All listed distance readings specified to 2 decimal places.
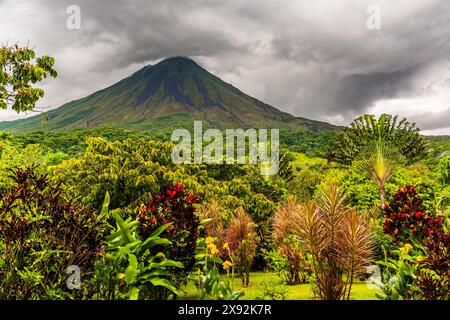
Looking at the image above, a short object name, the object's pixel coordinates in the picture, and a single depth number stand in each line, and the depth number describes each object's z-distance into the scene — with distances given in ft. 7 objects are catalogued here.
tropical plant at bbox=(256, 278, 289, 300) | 17.91
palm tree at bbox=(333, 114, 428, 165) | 83.10
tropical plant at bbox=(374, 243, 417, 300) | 14.29
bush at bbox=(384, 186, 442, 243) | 16.67
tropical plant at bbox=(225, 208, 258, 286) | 30.07
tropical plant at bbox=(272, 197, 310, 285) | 28.00
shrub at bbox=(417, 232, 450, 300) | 12.72
